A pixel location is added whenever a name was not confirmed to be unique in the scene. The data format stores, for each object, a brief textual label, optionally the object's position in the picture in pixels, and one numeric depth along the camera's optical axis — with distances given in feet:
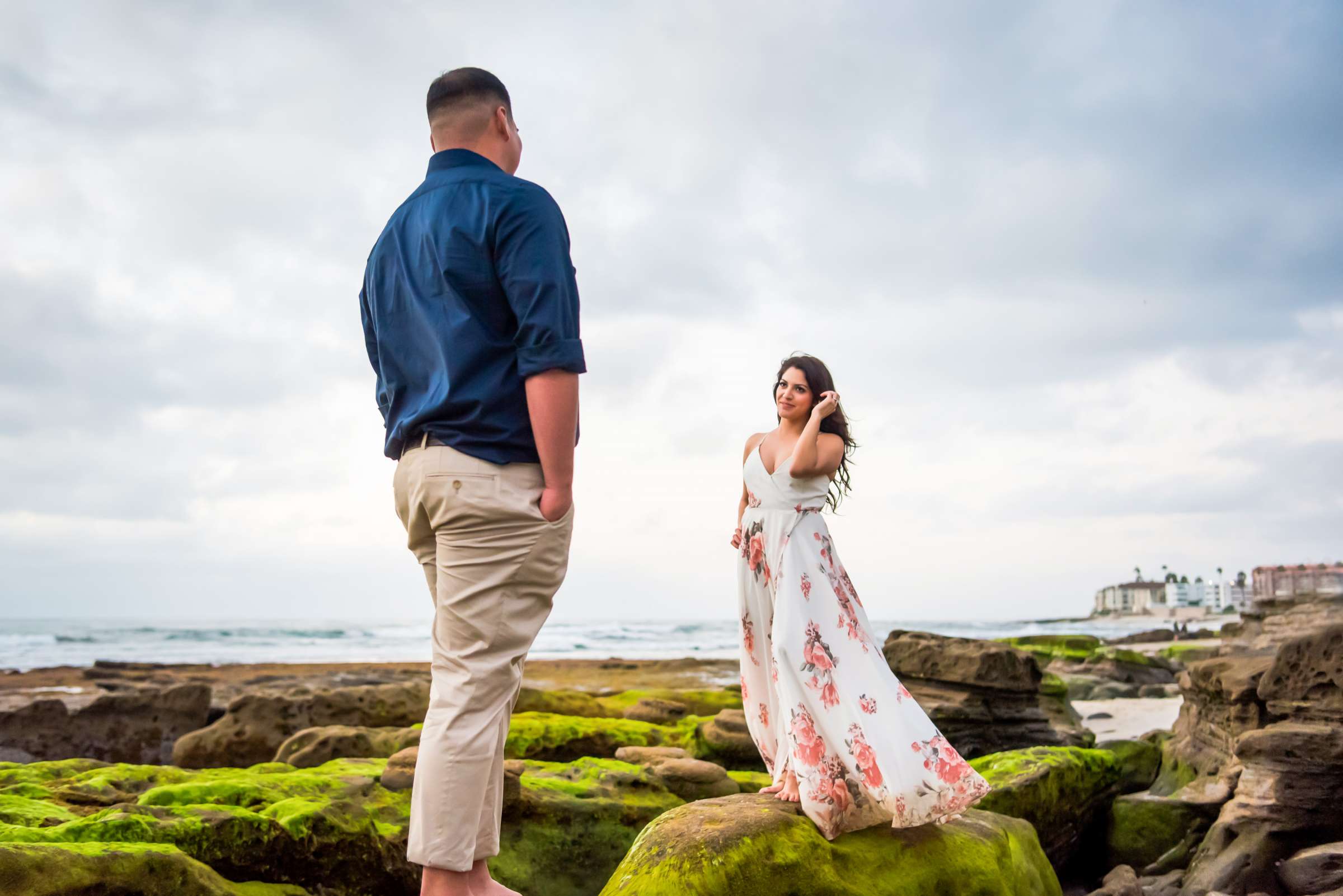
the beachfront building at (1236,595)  236.02
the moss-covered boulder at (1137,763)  25.23
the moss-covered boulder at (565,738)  25.05
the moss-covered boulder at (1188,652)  73.22
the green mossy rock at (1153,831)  19.72
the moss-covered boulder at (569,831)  16.22
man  8.54
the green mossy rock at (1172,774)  23.20
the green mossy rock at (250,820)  12.41
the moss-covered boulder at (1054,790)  18.72
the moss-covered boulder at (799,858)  10.85
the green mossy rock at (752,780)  20.26
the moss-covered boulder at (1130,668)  60.39
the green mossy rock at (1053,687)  31.94
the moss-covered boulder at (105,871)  9.73
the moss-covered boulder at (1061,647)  64.95
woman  12.57
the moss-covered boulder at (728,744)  26.14
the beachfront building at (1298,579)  129.90
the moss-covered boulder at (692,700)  40.16
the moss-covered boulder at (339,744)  22.87
